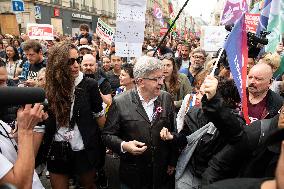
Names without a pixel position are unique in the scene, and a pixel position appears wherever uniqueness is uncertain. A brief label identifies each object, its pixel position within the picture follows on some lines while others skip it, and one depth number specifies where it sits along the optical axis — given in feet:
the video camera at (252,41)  6.01
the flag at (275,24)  10.79
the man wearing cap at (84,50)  11.84
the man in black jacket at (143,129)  5.83
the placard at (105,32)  16.23
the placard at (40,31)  20.88
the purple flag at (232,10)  15.14
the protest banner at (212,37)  17.97
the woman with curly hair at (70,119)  5.94
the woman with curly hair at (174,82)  9.25
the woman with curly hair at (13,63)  13.71
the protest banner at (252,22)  13.51
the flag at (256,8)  18.21
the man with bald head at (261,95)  6.47
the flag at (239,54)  5.41
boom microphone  1.88
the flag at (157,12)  30.23
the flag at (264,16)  12.14
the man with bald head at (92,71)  9.32
